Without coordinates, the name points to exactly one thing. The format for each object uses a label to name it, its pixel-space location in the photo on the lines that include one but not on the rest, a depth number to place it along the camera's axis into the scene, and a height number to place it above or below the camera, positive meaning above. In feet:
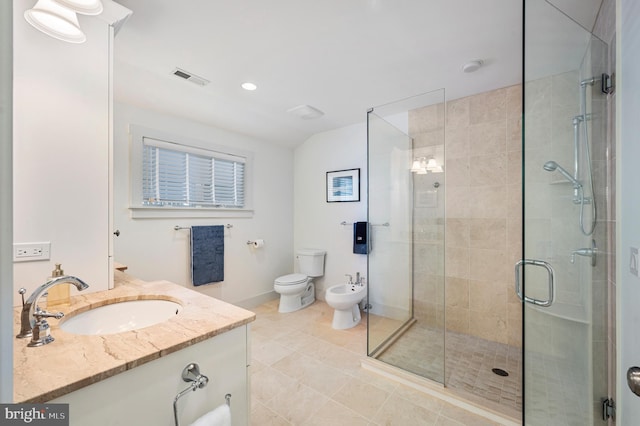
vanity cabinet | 2.29 -1.80
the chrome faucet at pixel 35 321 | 2.76 -1.18
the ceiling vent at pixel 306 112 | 9.12 +3.68
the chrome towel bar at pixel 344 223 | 10.93 -0.43
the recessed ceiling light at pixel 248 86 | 7.57 +3.76
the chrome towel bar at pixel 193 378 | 2.83 -1.84
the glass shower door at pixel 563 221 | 3.91 -0.14
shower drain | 6.36 -3.96
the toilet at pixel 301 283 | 10.41 -2.85
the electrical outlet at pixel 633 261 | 2.92 -0.56
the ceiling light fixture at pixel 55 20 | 3.41 +2.62
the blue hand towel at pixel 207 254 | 9.05 -1.48
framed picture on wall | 10.73 +1.16
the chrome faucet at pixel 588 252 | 4.05 -0.64
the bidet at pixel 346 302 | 8.84 -3.05
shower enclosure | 3.96 -0.50
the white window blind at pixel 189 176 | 8.28 +1.31
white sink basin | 3.85 -1.61
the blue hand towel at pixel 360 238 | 10.14 -0.99
